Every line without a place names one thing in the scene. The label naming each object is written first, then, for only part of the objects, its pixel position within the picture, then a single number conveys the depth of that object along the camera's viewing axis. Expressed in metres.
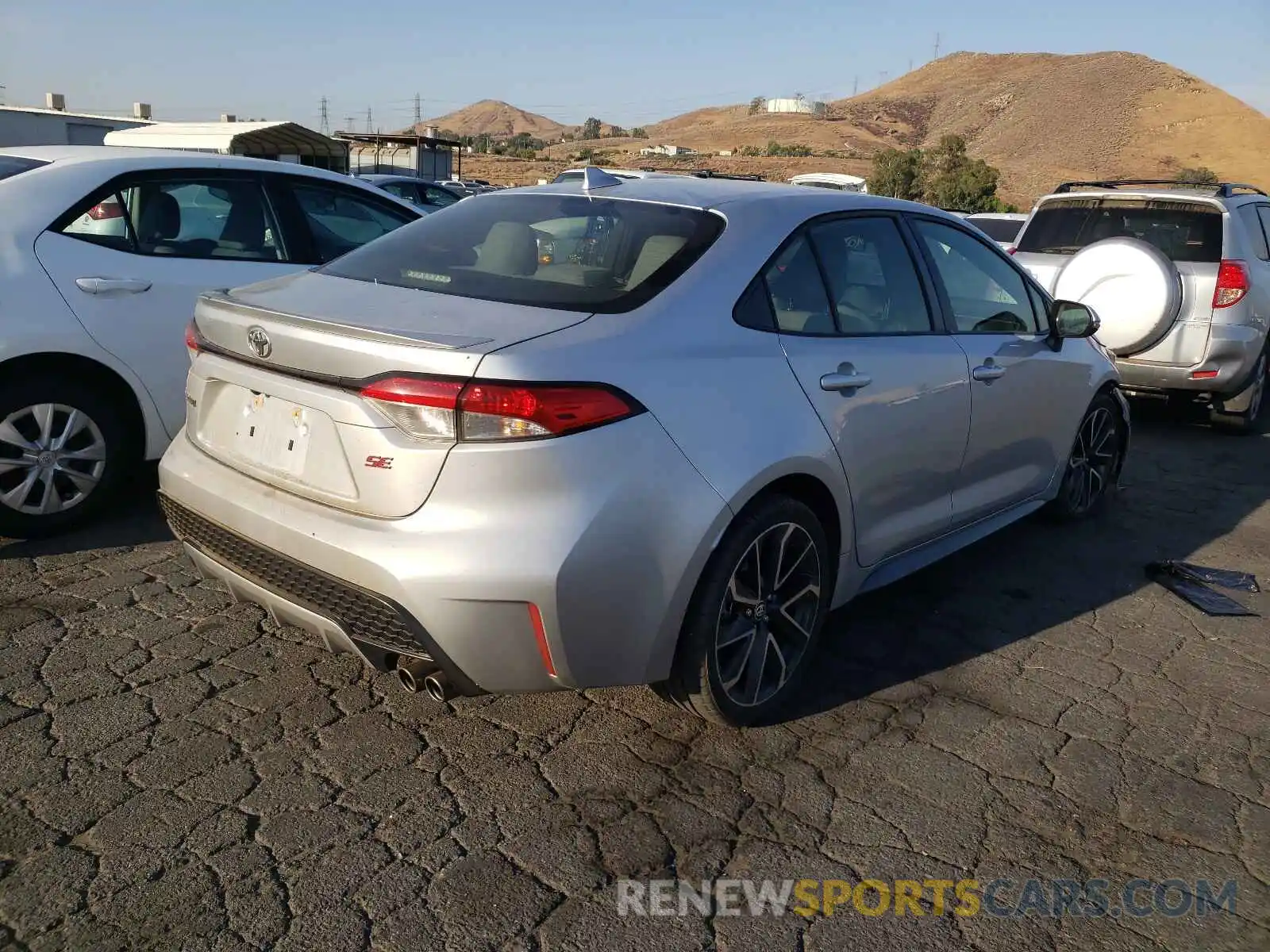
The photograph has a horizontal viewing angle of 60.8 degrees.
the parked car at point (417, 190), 16.55
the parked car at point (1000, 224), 13.71
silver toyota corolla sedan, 2.67
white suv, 7.16
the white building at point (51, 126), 33.38
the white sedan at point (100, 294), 4.40
